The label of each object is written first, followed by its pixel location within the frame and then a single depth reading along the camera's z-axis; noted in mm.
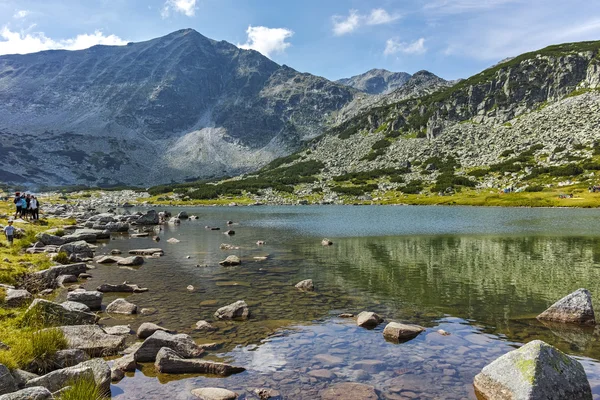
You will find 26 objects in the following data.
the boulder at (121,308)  19075
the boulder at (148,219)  79250
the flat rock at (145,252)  39375
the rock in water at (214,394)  10352
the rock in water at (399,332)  15227
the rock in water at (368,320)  16812
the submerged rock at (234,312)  18150
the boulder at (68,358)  11242
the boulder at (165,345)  13156
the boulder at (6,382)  8344
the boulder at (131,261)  32500
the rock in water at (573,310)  16953
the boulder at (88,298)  19625
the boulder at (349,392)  10516
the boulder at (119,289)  23641
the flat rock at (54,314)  14052
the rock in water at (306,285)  24109
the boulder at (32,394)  7730
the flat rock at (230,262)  32906
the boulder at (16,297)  16641
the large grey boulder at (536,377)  9414
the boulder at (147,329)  15604
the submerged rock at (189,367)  12211
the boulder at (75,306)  15645
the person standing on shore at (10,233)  30738
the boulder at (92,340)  13102
